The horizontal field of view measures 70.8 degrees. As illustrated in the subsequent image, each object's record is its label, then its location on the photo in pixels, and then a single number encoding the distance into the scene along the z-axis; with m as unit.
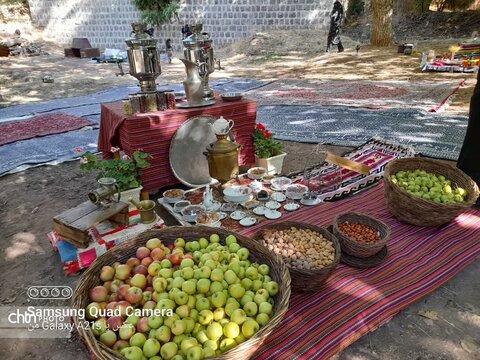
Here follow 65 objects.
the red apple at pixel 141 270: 1.99
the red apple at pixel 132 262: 2.05
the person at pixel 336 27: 13.07
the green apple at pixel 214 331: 1.60
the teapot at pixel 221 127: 3.37
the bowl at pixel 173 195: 3.60
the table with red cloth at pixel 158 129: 3.58
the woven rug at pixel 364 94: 6.94
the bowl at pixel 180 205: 3.43
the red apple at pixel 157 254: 2.10
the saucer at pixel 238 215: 3.26
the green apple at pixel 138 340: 1.56
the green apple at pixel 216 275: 1.85
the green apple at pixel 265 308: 1.74
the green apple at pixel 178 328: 1.59
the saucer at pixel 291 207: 3.38
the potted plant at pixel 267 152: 4.29
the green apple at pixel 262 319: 1.69
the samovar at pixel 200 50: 3.86
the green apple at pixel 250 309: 1.74
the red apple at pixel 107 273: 1.98
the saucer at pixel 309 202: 3.48
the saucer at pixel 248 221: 3.13
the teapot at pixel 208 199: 3.32
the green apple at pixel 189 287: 1.77
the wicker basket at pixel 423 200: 2.80
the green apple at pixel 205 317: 1.67
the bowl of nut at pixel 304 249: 2.18
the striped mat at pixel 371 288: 2.02
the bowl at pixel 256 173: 4.01
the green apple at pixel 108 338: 1.59
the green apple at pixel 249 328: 1.62
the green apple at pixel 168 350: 1.52
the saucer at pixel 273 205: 3.41
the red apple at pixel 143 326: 1.64
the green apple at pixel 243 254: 2.12
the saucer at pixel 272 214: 3.25
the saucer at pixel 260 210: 3.33
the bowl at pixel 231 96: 4.16
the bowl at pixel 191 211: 3.21
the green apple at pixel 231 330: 1.61
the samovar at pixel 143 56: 3.54
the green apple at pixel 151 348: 1.52
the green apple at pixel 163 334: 1.58
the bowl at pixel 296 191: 3.58
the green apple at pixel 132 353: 1.48
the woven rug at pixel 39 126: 5.95
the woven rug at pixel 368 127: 4.89
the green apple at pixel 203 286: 1.80
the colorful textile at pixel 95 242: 2.75
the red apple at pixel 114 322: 1.66
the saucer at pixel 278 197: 3.57
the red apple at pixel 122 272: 1.97
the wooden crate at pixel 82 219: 2.68
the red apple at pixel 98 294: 1.83
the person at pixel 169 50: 15.33
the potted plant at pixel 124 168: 3.45
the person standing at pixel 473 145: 3.25
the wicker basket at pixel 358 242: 2.49
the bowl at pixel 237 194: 3.45
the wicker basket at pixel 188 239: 1.50
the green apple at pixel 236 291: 1.81
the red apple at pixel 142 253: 2.14
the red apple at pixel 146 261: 2.05
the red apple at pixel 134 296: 1.78
